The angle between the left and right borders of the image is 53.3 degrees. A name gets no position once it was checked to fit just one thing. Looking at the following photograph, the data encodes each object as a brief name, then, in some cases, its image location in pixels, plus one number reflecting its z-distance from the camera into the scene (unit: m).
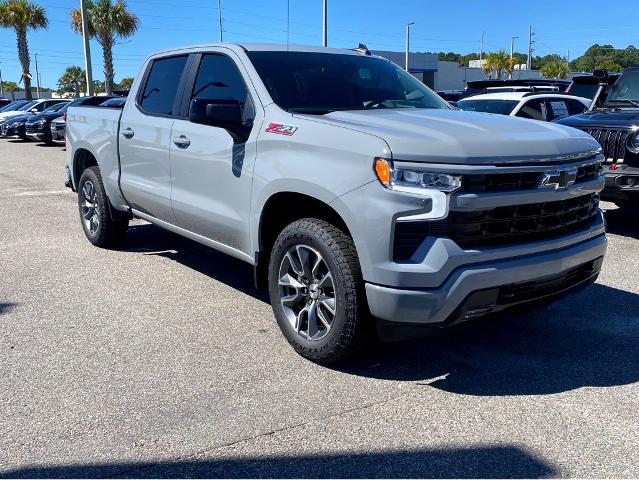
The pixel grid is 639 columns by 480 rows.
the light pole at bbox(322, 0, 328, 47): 30.11
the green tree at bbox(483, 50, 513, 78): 62.38
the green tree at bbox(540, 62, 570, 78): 65.75
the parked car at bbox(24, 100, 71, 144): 21.02
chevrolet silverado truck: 3.29
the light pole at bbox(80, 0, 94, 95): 26.39
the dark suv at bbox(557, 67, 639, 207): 6.89
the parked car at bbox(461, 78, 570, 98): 13.80
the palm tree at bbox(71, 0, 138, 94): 36.22
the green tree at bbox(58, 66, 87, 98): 109.56
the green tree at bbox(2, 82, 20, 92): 132.73
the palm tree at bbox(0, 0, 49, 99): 40.09
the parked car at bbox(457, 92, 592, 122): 10.85
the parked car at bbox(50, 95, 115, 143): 20.48
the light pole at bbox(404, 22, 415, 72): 52.91
